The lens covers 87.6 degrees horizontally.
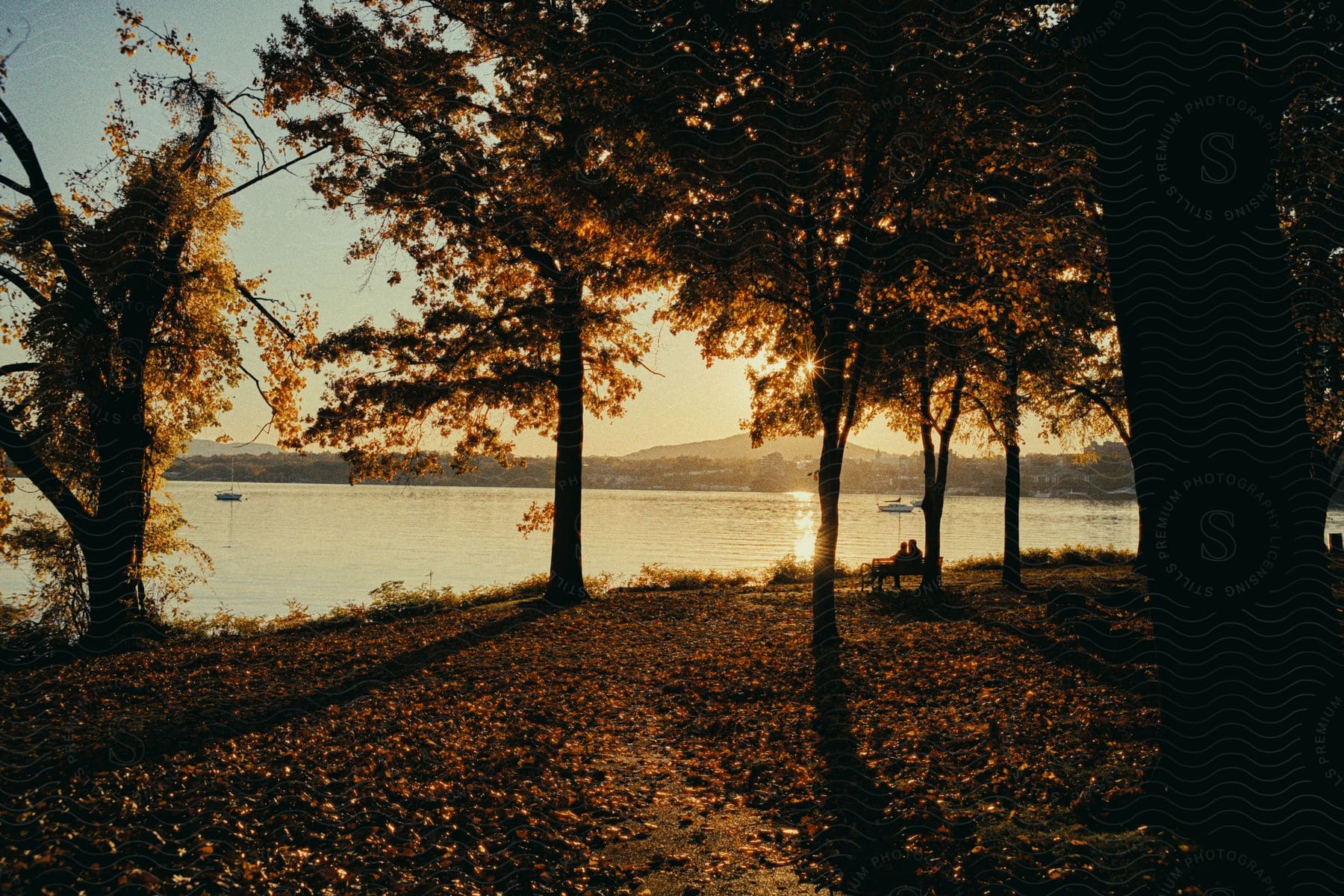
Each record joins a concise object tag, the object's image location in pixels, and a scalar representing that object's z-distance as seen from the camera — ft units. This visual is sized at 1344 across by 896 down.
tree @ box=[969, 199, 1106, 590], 35.94
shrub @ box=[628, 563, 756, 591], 81.46
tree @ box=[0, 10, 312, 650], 45.85
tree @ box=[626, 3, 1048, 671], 30.83
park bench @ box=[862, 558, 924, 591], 69.10
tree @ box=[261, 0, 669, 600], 58.18
